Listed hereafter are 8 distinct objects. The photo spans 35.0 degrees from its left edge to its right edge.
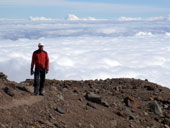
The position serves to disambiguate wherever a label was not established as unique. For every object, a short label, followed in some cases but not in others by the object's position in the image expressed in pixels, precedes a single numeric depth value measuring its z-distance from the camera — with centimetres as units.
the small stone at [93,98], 1522
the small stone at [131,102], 1675
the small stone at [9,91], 1251
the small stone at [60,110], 1244
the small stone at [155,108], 1663
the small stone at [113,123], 1306
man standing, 1304
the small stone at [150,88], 2241
